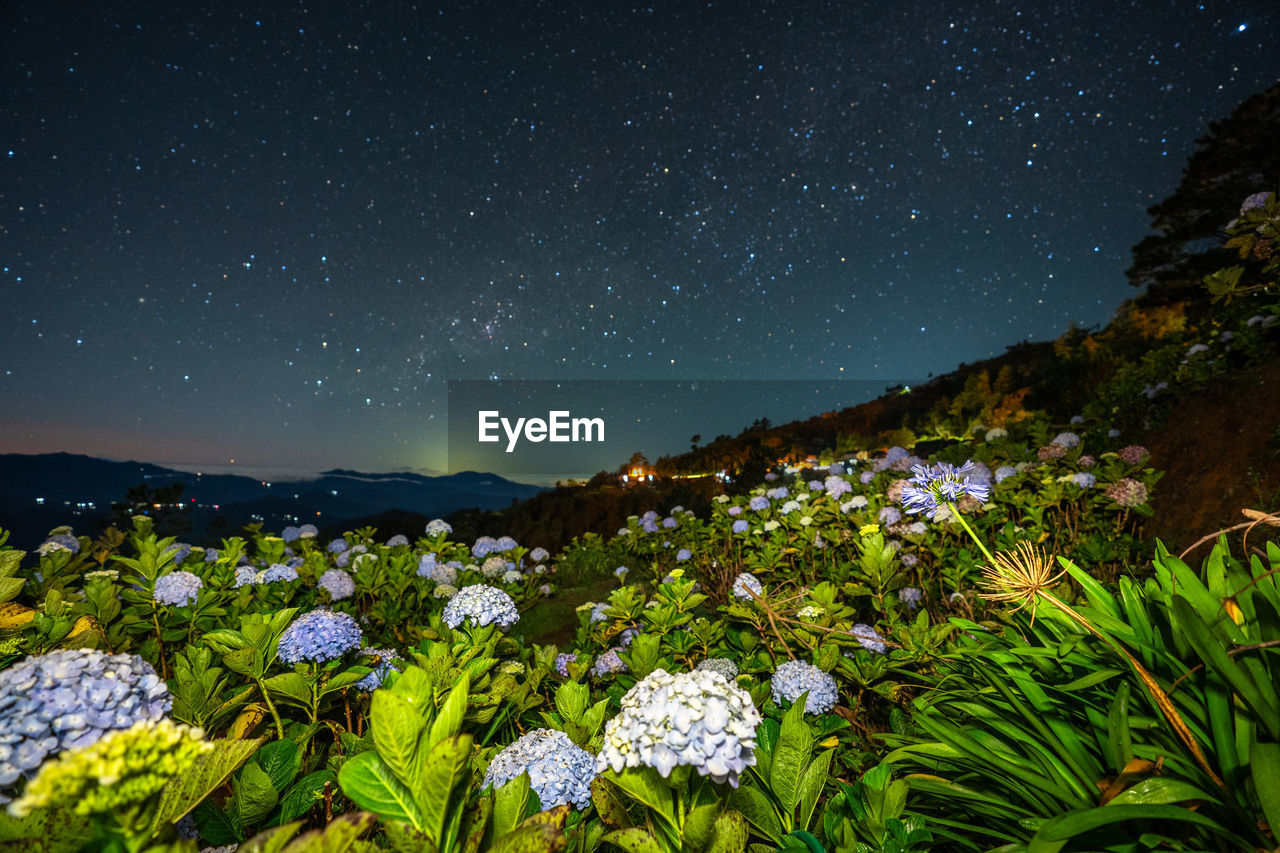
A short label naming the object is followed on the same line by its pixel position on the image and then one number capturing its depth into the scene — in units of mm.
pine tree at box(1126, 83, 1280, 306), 10047
